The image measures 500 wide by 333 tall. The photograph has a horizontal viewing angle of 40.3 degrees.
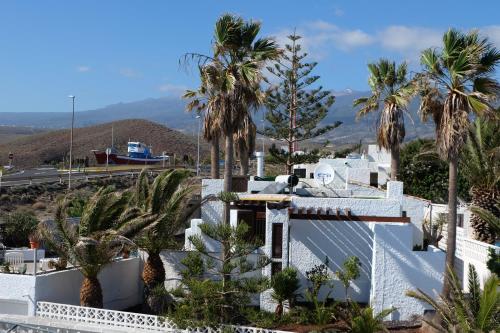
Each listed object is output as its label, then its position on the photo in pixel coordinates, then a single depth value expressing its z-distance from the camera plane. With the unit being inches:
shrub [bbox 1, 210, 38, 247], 1117.1
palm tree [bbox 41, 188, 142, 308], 668.7
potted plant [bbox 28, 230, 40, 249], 844.5
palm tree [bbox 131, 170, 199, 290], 714.2
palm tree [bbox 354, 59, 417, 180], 858.1
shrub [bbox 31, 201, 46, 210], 1694.9
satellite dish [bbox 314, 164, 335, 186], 938.7
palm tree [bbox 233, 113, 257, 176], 1214.9
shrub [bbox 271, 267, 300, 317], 681.0
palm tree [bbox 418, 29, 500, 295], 622.5
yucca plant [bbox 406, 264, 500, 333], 479.8
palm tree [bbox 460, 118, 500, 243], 858.8
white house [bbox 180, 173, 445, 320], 682.8
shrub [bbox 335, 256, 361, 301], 683.4
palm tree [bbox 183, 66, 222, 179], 728.3
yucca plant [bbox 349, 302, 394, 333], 569.3
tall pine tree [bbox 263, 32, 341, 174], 1529.3
